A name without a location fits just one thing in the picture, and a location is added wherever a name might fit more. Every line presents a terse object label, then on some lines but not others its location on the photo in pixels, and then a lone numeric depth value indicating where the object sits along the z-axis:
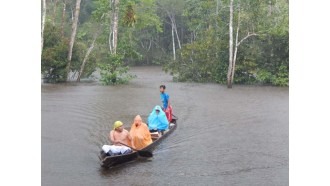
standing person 12.34
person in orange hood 9.69
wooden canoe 8.48
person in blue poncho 11.33
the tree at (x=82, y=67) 23.16
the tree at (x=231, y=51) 20.28
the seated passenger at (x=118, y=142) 8.74
